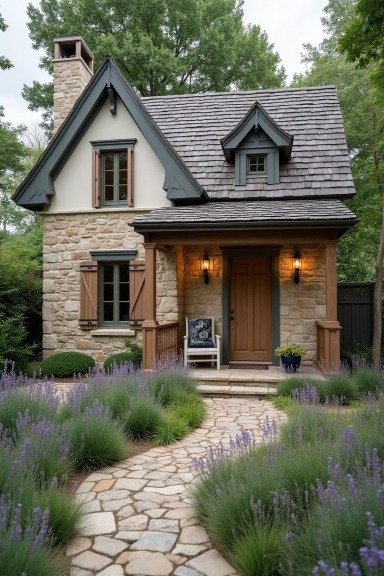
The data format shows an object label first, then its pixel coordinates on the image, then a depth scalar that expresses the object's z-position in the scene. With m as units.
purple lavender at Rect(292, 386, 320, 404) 5.69
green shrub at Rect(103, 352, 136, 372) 8.80
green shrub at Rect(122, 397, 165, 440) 4.79
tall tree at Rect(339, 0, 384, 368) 5.74
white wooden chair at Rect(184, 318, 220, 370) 8.55
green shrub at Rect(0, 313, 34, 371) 8.27
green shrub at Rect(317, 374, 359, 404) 6.39
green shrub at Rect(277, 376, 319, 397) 6.75
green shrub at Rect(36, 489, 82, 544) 2.74
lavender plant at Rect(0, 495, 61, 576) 2.03
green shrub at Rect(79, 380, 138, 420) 4.91
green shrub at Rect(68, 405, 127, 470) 3.96
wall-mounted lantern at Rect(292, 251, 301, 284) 9.06
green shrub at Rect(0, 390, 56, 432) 4.25
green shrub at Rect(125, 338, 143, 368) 8.80
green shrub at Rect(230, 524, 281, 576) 2.35
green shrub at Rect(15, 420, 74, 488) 3.18
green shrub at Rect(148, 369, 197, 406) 5.88
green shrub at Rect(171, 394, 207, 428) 5.37
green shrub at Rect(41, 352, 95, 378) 8.81
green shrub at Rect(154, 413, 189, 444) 4.75
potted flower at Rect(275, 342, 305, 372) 8.16
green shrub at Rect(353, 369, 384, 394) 6.63
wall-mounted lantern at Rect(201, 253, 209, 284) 9.45
